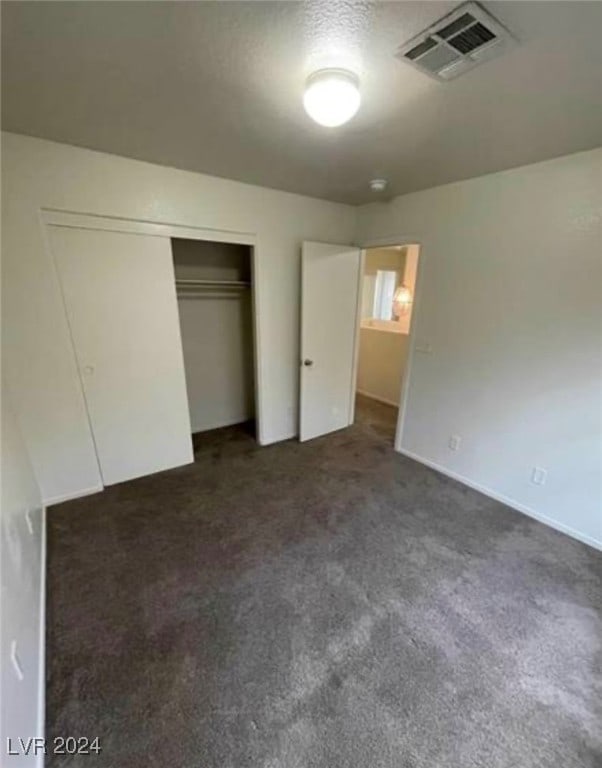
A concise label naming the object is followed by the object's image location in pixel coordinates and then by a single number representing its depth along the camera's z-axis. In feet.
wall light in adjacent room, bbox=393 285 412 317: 19.97
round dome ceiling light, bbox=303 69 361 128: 4.55
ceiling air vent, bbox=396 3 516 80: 3.69
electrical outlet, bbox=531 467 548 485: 8.18
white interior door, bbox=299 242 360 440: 10.94
